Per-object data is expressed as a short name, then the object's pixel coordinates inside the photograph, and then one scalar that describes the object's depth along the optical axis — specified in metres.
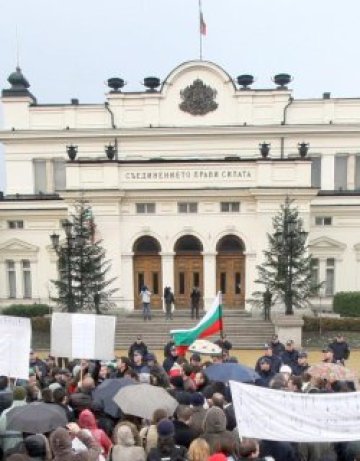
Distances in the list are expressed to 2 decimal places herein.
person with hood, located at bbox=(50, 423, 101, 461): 5.89
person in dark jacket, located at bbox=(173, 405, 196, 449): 7.23
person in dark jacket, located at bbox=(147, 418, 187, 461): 6.46
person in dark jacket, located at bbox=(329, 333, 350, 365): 16.95
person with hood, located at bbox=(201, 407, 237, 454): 6.43
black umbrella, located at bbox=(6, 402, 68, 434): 7.27
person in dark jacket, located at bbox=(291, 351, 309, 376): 14.09
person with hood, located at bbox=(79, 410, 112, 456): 7.32
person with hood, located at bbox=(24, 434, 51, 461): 6.20
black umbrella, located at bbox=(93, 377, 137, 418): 8.89
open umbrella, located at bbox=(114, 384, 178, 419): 8.15
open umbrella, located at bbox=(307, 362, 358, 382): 10.13
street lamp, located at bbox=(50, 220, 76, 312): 25.29
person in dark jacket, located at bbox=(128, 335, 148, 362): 15.48
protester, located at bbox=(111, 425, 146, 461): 6.46
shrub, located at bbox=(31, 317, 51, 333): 27.36
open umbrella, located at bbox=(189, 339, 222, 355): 15.13
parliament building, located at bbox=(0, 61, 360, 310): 30.05
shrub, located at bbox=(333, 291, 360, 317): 29.66
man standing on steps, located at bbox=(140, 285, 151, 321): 28.39
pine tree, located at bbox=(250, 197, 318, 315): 26.69
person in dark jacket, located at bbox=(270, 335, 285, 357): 15.96
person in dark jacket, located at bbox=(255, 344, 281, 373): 13.78
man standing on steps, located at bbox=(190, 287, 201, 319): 28.42
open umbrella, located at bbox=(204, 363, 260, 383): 10.62
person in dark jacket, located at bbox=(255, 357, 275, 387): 12.73
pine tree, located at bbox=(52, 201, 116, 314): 27.44
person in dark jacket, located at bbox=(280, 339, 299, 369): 14.87
